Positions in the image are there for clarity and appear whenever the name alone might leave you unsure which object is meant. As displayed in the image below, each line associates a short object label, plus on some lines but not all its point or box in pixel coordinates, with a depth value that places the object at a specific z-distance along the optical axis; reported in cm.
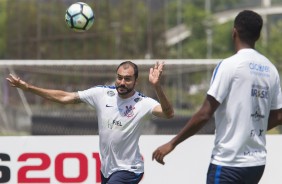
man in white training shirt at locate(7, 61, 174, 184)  1816
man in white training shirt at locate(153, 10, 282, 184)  1330
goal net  3253
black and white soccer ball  2105
